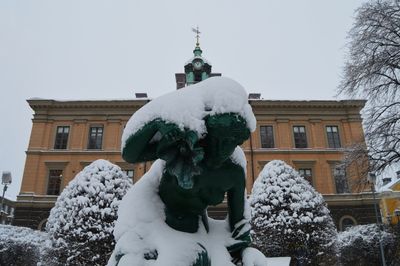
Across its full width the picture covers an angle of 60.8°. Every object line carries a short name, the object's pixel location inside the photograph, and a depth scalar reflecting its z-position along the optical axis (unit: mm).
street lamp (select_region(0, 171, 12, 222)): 16538
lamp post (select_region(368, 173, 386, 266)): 12640
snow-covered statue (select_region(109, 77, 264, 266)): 1728
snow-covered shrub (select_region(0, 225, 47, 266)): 16750
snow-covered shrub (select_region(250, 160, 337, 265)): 13172
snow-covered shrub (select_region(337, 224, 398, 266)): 16484
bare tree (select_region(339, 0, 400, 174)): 12383
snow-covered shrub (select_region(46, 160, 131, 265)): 12172
